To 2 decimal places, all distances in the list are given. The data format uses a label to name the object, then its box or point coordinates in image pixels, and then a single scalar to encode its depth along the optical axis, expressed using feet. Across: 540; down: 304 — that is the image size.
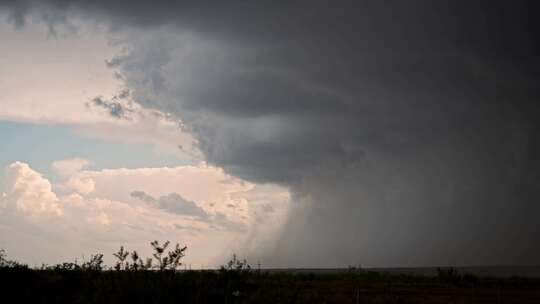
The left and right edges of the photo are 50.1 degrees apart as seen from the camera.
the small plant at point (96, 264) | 83.46
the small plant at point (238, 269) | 70.54
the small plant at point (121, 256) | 57.82
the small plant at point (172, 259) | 58.08
